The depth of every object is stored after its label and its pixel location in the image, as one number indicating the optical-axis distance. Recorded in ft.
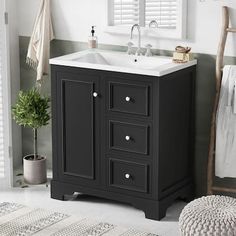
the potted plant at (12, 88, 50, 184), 19.80
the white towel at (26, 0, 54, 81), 20.22
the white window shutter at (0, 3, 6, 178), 19.28
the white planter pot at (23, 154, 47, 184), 20.25
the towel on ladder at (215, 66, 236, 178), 17.77
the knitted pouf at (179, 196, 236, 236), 14.95
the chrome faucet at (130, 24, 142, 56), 18.95
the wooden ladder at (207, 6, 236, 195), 17.81
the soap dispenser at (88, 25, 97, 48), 19.46
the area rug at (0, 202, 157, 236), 16.96
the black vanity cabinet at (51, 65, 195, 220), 17.49
